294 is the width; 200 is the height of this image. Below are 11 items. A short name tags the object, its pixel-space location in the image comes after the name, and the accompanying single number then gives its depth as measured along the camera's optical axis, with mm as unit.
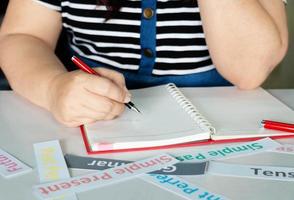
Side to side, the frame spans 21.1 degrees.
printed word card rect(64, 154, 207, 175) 882
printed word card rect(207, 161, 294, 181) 876
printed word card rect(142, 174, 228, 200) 835
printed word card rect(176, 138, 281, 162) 918
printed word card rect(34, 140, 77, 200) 867
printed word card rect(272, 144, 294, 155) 937
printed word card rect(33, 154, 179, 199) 840
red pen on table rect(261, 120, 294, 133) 980
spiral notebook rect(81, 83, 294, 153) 940
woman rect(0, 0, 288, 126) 1091
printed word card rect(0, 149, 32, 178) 880
